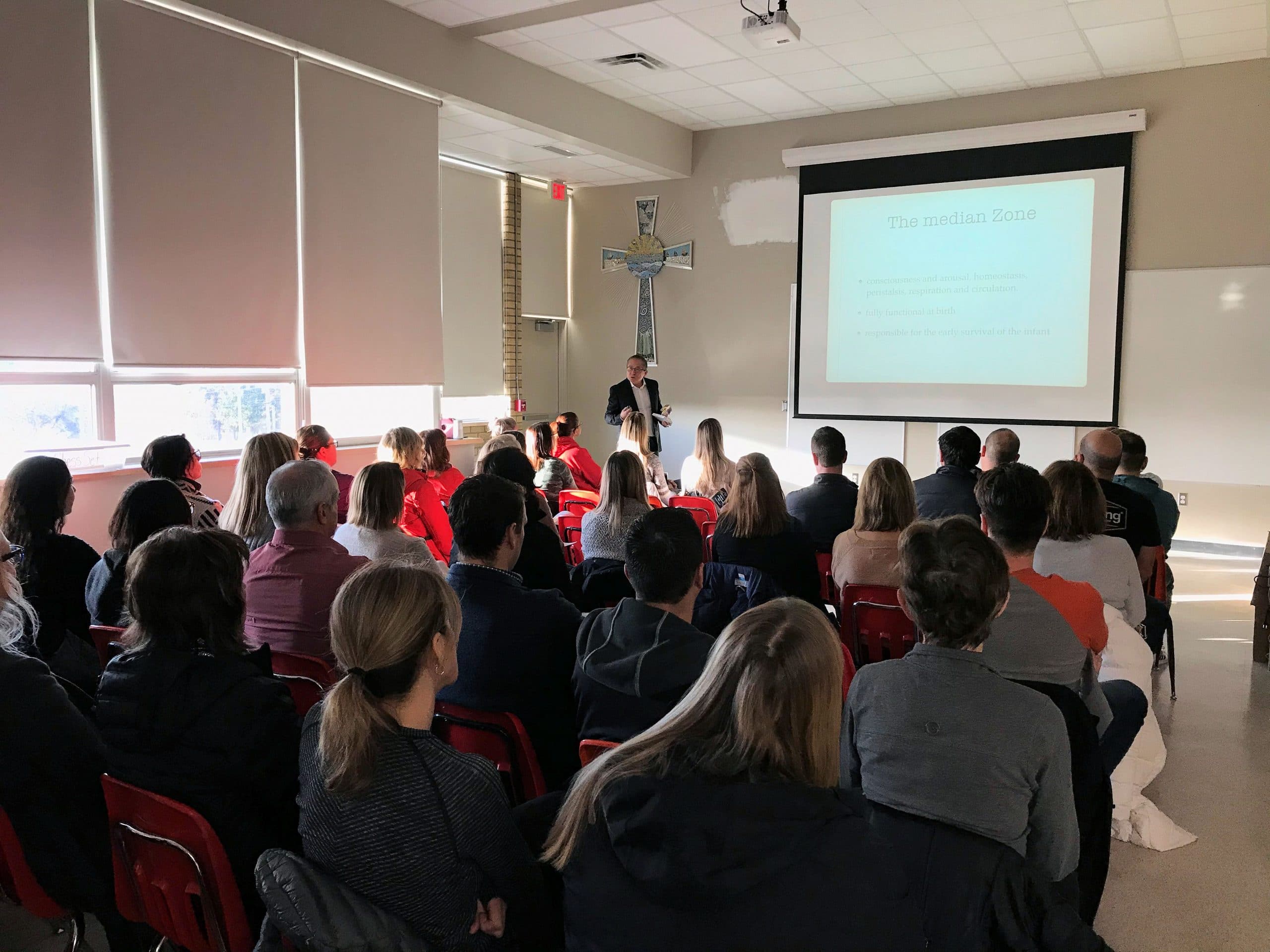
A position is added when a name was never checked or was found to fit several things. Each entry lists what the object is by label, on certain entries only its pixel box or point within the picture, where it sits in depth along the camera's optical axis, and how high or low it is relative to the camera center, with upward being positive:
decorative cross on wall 9.57 +1.30
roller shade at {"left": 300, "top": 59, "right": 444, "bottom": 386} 6.14 +1.06
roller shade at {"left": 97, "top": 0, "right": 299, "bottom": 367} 4.99 +1.09
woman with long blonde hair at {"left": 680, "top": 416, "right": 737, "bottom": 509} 5.30 -0.45
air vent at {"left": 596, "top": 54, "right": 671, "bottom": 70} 7.05 +2.46
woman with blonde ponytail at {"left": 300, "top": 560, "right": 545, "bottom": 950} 1.36 -0.60
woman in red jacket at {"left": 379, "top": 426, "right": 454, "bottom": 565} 4.41 -0.62
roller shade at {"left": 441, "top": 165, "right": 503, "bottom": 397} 8.49 +0.98
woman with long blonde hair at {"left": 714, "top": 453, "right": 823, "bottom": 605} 3.51 -0.56
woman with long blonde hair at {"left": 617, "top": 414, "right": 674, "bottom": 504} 5.51 -0.36
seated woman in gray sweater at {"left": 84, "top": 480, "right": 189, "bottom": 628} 2.64 -0.43
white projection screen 7.54 +0.89
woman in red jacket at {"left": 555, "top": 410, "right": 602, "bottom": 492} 6.25 -0.46
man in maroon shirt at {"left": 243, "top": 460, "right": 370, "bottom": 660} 2.60 -0.52
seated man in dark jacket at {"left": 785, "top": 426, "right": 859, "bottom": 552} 4.30 -0.55
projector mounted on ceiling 5.36 +2.06
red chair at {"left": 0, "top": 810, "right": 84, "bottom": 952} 1.88 -1.02
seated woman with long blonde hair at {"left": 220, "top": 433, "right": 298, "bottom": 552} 3.47 -0.40
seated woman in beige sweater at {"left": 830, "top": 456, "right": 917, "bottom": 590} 3.37 -0.48
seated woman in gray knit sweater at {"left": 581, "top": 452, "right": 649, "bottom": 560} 3.68 -0.47
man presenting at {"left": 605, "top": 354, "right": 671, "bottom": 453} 8.20 -0.11
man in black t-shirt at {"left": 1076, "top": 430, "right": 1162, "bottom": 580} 3.90 -0.55
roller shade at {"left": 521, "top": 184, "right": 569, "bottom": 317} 9.50 +1.37
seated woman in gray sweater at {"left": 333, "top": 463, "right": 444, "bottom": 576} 3.22 -0.46
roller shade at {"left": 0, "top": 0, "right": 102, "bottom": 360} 4.45 +0.98
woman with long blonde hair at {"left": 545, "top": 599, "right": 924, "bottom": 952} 1.07 -0.51
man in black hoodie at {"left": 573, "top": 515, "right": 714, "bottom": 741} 1.84 -0.52
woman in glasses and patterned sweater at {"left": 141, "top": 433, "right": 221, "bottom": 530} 3.62 -0.32
